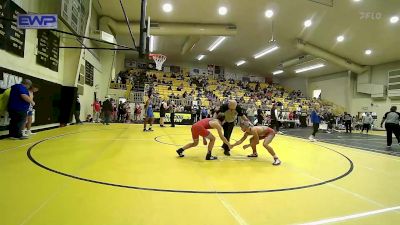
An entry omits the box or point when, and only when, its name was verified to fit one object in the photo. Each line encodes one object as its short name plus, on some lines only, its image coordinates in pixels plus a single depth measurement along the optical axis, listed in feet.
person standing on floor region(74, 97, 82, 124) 43.18
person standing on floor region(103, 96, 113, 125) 48.52
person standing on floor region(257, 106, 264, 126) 55.83
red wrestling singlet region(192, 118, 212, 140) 17.20
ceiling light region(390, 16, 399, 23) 47.43
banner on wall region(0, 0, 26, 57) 22.99
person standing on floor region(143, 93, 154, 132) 36.91
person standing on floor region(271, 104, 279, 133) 44.21
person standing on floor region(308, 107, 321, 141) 35.56
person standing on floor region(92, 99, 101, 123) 54.59
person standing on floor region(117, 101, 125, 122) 60.95
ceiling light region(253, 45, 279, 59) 74.19
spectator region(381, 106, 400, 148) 30.33
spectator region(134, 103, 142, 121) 63.52
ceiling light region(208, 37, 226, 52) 68.64
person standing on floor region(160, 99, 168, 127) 45.42
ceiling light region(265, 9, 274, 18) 49.36
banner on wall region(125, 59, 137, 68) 101.63
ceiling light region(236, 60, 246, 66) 96.51
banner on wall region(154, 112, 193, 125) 60.75
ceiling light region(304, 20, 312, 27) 53.42
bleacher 76.33
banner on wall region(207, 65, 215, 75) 109.50
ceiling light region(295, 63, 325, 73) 87.97
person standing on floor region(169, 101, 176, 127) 49.06
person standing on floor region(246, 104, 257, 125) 50.66
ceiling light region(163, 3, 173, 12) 47.57
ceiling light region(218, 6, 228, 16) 48.37
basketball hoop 60.15
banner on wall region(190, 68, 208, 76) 108.37
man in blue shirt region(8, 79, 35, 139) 22.50
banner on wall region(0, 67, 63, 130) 23.67
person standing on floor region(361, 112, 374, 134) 57.27
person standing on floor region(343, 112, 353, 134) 55.83
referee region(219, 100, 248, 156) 19.75
